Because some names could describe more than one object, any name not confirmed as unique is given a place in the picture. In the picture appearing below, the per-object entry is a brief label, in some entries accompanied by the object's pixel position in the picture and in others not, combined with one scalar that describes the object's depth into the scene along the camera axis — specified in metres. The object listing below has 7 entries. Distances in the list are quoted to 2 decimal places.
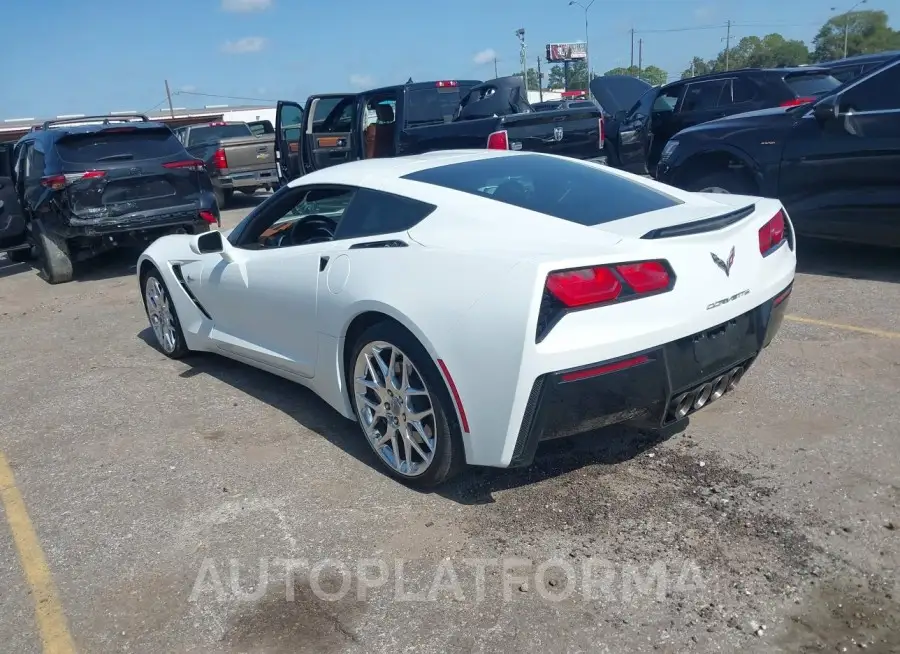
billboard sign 82.31
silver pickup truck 15.04
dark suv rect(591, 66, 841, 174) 10.07
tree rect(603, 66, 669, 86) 87.75
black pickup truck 8.95
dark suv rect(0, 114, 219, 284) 8.52
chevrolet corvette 2.91
